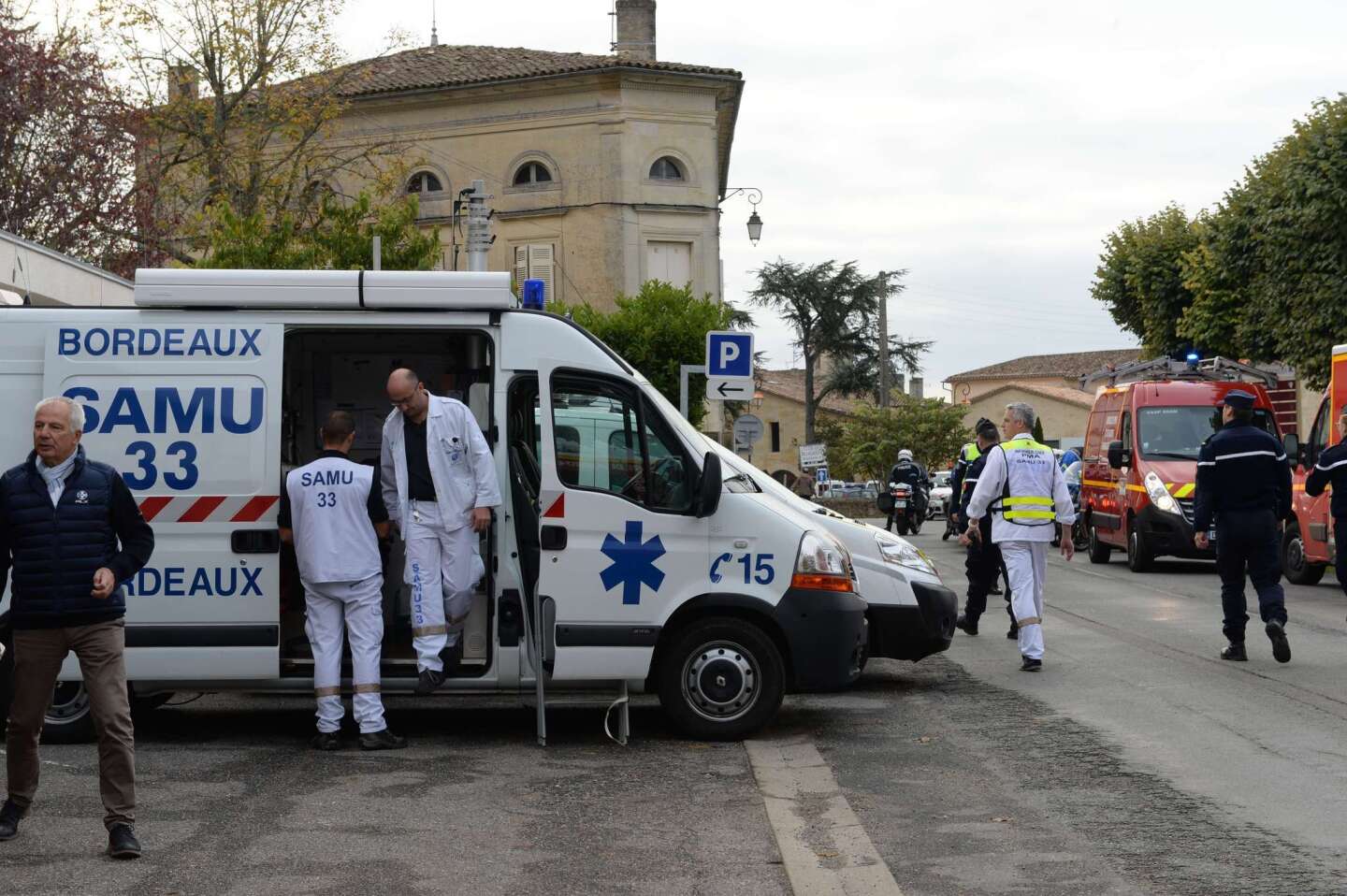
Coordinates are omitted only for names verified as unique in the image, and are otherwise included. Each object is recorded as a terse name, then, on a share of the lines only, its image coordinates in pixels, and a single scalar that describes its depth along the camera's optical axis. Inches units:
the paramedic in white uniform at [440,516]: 344.5
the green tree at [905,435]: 3127.5
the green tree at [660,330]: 1692.9
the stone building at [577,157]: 1903.3
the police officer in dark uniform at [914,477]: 1277.1
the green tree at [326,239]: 1133.1
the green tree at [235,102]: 1275.8
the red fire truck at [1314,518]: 725.3
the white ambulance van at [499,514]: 346.0
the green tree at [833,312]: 3336.6
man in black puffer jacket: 255.4
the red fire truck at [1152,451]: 845.8
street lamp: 1504.7
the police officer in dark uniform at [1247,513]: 470.0
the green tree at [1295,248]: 1151.0
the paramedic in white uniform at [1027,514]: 469.7
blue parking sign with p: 706.2
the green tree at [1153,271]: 1632.6
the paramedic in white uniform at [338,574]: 342.3
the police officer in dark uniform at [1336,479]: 524.4
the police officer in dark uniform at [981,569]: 543.8
